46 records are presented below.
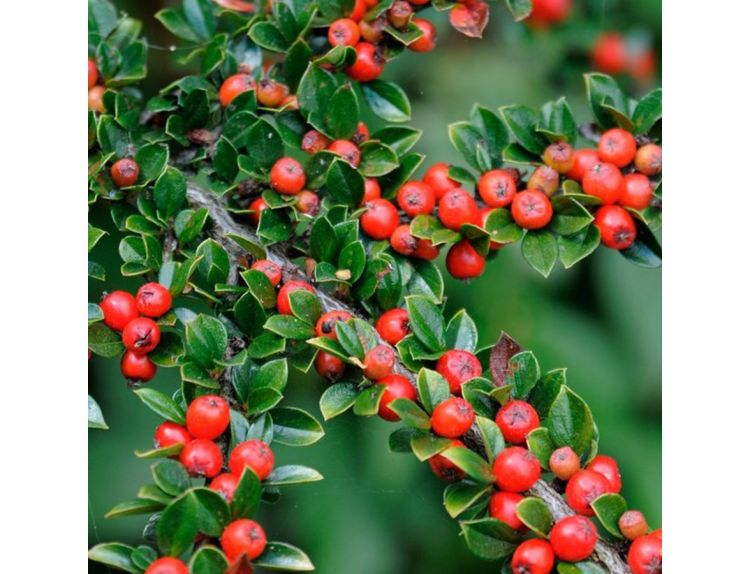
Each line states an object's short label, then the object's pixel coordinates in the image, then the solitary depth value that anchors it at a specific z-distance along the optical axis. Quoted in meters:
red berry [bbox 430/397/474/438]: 0.48
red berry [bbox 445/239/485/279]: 0.52
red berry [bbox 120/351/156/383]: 0.50
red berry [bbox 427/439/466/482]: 0.49
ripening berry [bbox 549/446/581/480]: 0.48
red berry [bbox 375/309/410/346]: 0.50
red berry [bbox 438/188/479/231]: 0.51
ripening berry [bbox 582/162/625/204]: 0.52
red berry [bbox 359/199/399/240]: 0.51
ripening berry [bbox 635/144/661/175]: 0.52
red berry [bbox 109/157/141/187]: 0.51
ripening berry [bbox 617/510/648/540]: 0.48
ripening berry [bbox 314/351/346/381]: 0.50
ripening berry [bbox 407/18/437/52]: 0.53
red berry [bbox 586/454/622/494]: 0.48
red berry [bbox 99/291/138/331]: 0.49
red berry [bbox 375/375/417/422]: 0.49
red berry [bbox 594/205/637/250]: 0.52
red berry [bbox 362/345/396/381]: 0.49
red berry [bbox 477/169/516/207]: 0.52
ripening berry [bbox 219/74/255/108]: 0.53
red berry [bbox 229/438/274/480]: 0.48
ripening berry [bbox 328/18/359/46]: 0.53
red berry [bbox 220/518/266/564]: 0.47
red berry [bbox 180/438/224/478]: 0.48
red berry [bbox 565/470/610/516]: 0.48
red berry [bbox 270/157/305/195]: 0.51
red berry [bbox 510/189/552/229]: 0.52
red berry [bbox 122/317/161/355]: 0.49
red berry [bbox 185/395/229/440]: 0.48
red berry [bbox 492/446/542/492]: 0.48
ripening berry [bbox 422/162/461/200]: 0.52
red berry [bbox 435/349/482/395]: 0.49
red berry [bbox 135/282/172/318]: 0.49
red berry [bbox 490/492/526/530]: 0.48
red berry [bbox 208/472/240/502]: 0.47
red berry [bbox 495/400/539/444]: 0.49
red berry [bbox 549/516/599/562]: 0.47
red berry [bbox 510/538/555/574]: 0.47
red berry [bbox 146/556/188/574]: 0.46
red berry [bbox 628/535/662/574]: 0.47
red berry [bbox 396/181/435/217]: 0.52
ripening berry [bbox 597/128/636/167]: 0.52
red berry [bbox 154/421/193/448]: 0.48
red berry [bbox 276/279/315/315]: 0.50
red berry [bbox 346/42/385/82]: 0.53
